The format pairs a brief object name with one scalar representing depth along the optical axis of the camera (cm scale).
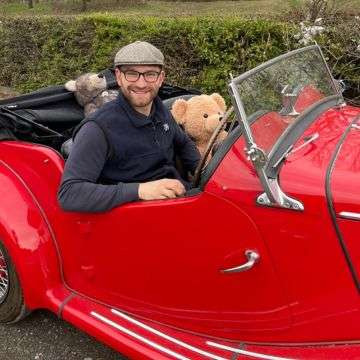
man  218
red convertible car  184
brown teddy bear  313
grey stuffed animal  347
